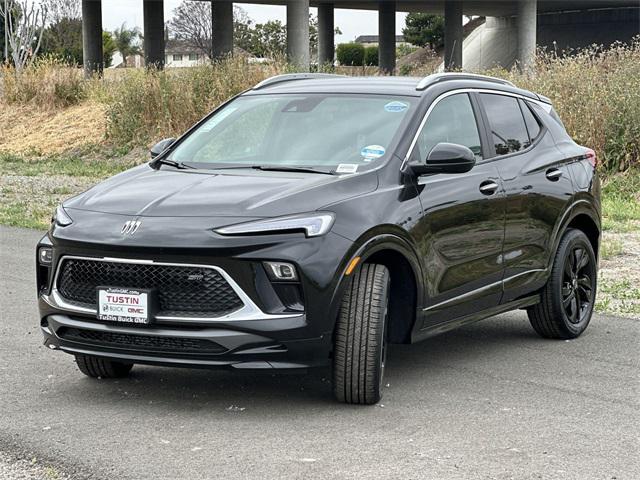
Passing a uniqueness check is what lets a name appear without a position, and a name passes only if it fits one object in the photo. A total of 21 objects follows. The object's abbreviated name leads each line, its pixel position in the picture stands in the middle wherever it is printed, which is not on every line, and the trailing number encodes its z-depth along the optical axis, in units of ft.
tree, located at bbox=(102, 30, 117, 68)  307.07
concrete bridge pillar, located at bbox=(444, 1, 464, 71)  217.97
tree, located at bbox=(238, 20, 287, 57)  333.62
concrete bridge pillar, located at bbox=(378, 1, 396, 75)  224.94
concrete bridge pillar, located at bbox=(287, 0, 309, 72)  163.32
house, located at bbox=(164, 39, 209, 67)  424.87
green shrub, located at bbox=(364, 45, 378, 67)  310.86
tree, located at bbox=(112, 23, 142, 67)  390.83
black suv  19.57
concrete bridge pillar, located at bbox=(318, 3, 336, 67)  232.73
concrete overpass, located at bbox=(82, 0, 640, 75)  167.77
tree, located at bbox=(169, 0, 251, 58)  315.37
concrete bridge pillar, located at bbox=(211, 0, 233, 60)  180.04
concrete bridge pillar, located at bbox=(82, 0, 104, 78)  185.57
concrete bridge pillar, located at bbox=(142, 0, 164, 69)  184.24
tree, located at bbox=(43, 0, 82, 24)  270.87
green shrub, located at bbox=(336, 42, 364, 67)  322.75
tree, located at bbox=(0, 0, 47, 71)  136.87
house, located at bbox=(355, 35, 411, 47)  548.39
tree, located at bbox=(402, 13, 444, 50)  316.81
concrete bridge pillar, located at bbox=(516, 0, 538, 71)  192.24
